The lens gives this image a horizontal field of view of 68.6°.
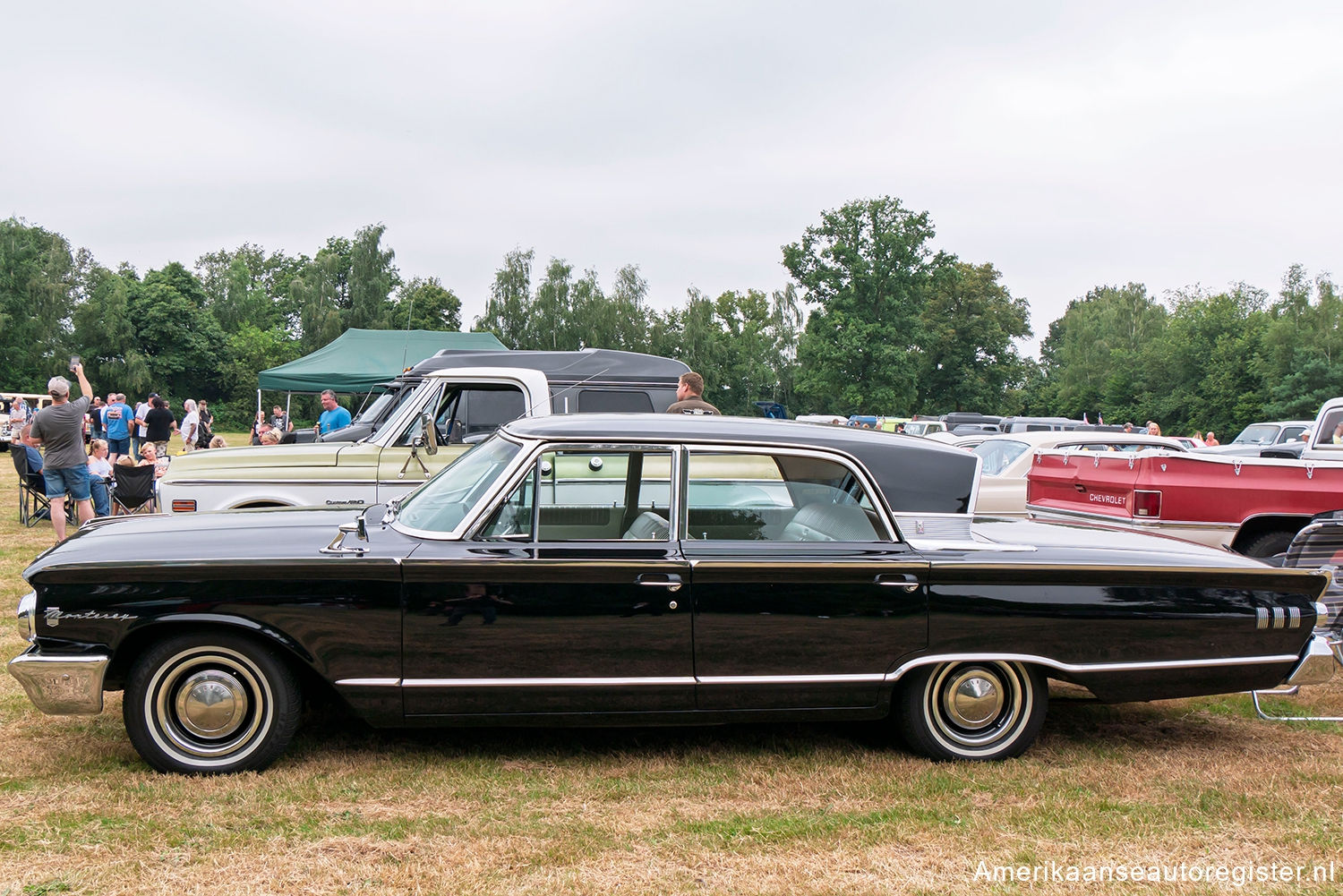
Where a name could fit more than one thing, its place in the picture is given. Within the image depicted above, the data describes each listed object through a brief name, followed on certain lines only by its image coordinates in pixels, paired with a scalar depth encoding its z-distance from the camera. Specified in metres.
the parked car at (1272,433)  23.48
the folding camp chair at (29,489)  12.11
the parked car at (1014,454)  10.27
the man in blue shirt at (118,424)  17.89
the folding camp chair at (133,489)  11.14
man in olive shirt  8.20
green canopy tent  19.98
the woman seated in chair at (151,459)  11.52
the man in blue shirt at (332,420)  11.69
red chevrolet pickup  7.81
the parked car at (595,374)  11.29
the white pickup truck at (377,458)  7.29
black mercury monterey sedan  4.06
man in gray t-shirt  10.05
